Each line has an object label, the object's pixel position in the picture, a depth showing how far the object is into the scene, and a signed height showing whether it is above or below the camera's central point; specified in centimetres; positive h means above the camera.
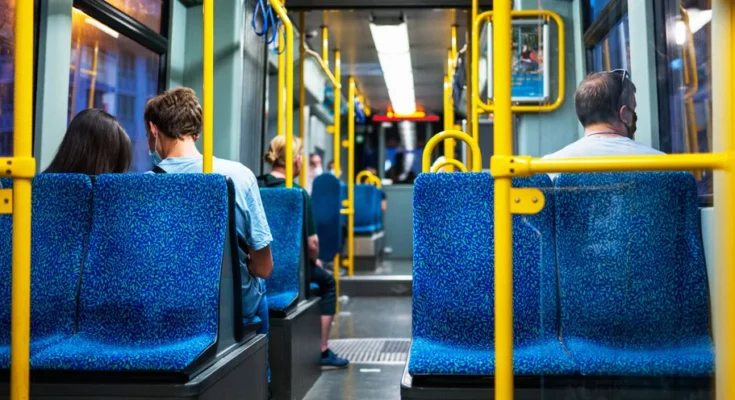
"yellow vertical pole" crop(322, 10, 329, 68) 628 +170
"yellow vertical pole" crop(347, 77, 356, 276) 756 +67
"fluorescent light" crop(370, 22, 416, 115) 766 +226
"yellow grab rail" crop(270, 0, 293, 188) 390 +70
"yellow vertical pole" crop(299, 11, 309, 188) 521 +108
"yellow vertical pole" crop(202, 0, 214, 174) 252 +52
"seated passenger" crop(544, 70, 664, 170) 160 +28
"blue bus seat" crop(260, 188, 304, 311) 375 -3
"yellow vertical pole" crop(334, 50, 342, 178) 673 +111
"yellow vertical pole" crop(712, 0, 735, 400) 136 +4
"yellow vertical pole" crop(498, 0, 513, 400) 150 +3
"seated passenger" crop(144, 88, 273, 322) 269 +25
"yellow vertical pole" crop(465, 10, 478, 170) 575 +135
